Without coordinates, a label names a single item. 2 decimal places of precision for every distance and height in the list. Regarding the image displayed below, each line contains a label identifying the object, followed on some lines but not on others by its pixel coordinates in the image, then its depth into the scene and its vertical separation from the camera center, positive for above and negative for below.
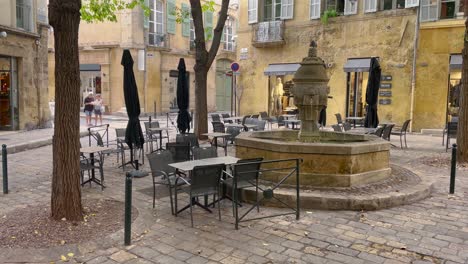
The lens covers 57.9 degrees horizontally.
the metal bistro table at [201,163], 6.26 -1.05
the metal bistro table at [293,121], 14.98 -0.80
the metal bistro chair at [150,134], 12.09 -1.10
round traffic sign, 19.52 +1.40
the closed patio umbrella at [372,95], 13.47 +0.18
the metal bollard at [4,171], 7.35 -1.37
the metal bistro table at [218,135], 11.03 -0.99
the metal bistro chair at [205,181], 5.66 -1.15
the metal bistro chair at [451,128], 12.95 -0.79
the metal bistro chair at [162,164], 6.70 -1.11
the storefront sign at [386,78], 18.92 +1.03
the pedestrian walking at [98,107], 20.52 -0.63
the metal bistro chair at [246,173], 5.76 -1.06
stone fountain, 6.99 -0.87
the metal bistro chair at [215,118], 15.29 -0.77
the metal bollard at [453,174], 7.55 -1.28
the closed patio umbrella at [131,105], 9.28 -0.23
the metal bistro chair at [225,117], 16.72 -0.81
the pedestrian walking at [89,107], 19.83 -0.61
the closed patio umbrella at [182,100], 12.97 -0.12
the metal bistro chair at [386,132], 12.45 -0.92
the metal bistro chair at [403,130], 13.30 -0.90
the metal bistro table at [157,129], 11.97 -0.97
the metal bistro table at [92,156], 7.90 -1.18
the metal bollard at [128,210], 4.88 -1.34
